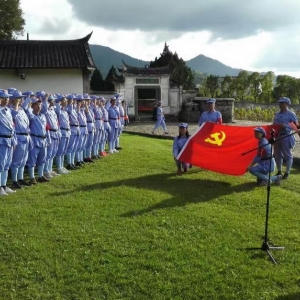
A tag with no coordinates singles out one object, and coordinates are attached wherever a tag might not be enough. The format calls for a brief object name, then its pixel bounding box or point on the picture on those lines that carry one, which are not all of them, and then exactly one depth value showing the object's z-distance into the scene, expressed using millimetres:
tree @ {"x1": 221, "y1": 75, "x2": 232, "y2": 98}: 44700
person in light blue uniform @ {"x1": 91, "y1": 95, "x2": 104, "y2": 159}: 13961
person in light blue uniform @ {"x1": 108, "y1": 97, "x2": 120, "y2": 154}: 15234
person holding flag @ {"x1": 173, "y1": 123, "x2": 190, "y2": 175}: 11461
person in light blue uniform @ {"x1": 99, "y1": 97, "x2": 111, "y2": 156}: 14477
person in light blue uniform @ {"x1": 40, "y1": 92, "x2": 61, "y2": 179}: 10633
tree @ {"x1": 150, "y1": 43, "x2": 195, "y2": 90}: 43275
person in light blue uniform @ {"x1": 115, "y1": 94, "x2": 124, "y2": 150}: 15712
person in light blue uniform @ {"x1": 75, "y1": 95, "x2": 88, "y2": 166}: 12492
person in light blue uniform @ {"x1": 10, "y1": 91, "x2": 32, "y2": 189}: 9406
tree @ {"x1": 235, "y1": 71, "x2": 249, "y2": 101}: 43938
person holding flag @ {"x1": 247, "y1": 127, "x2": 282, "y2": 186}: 10039
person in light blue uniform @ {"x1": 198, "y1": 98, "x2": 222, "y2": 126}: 12091
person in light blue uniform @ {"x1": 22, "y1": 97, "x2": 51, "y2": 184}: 10039
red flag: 10469
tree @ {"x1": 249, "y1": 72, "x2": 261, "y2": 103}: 43312
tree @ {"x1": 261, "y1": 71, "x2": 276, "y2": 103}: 43062
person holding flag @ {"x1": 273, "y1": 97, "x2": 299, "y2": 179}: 10852
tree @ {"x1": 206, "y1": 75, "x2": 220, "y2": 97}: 44969
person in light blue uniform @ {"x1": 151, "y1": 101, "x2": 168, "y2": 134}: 23984
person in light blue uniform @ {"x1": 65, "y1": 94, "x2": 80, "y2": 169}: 12047
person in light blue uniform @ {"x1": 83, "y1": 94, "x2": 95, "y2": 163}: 13148
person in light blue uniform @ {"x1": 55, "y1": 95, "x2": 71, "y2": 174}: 11430
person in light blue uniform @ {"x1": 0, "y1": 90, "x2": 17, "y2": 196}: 8781
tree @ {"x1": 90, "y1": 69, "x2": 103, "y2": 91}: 41312
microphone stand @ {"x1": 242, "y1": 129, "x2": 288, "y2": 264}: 6421
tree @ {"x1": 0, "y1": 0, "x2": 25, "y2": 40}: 35000
